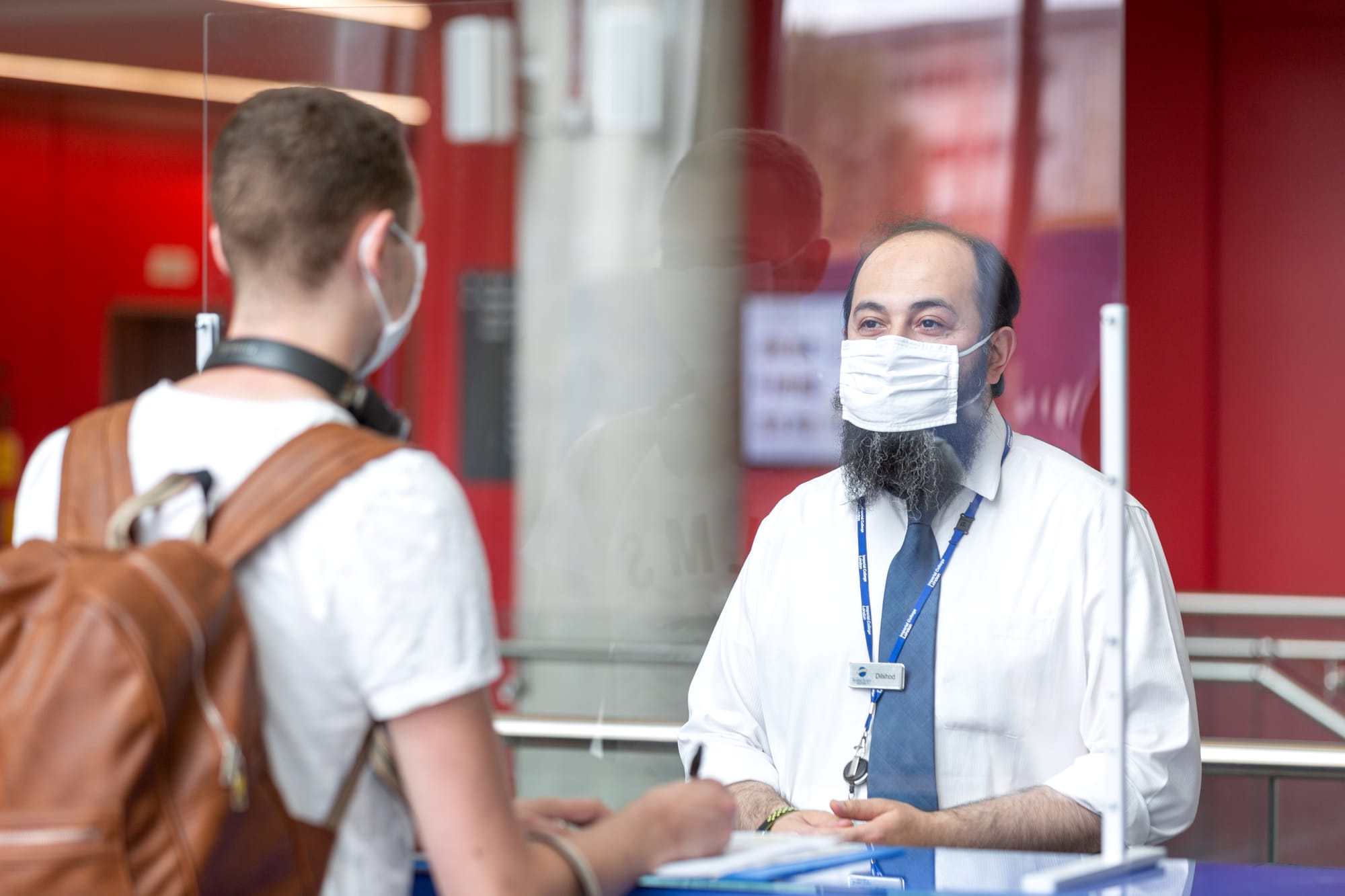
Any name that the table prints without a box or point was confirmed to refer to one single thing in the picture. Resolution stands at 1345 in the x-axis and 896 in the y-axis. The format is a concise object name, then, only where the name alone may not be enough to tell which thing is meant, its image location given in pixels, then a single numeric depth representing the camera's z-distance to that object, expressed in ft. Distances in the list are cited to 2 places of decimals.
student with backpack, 7.22
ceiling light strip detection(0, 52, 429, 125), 49.42
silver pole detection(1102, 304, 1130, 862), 10.18
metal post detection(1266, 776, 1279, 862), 19.75
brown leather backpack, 7.20
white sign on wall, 17.42
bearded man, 13.12
